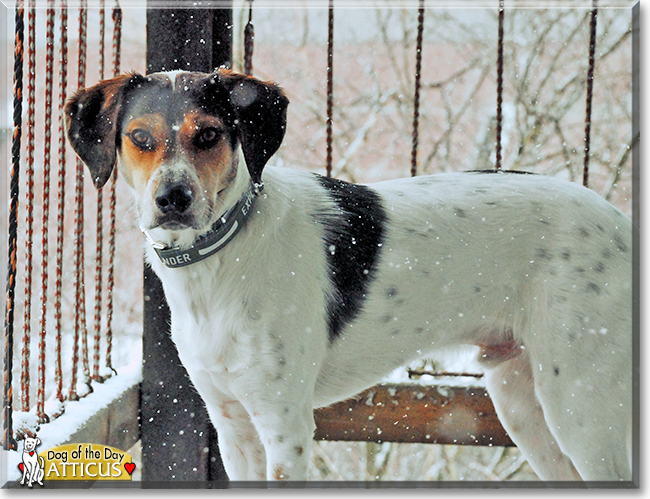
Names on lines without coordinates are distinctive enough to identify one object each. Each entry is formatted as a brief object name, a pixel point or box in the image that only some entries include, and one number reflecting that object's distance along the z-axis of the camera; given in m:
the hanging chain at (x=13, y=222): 2.52
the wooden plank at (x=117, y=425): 2.71
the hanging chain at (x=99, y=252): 2.77
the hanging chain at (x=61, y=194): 2.71
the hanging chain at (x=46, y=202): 2.65
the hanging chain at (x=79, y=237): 2.75
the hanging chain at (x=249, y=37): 2.67
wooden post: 2.81
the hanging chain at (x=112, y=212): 2.80
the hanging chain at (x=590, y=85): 2.80
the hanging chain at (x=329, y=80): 2.81
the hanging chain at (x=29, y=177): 2.59
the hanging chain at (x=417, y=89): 2.83
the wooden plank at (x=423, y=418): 2.90
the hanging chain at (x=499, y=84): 2.82
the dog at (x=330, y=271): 2.50
